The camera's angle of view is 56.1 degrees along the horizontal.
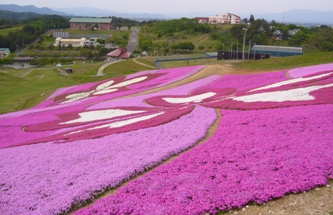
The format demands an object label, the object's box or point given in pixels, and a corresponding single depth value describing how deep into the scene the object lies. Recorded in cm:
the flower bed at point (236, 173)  1098
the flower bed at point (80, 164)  1279
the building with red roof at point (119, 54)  12241
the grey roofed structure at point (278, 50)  9676
